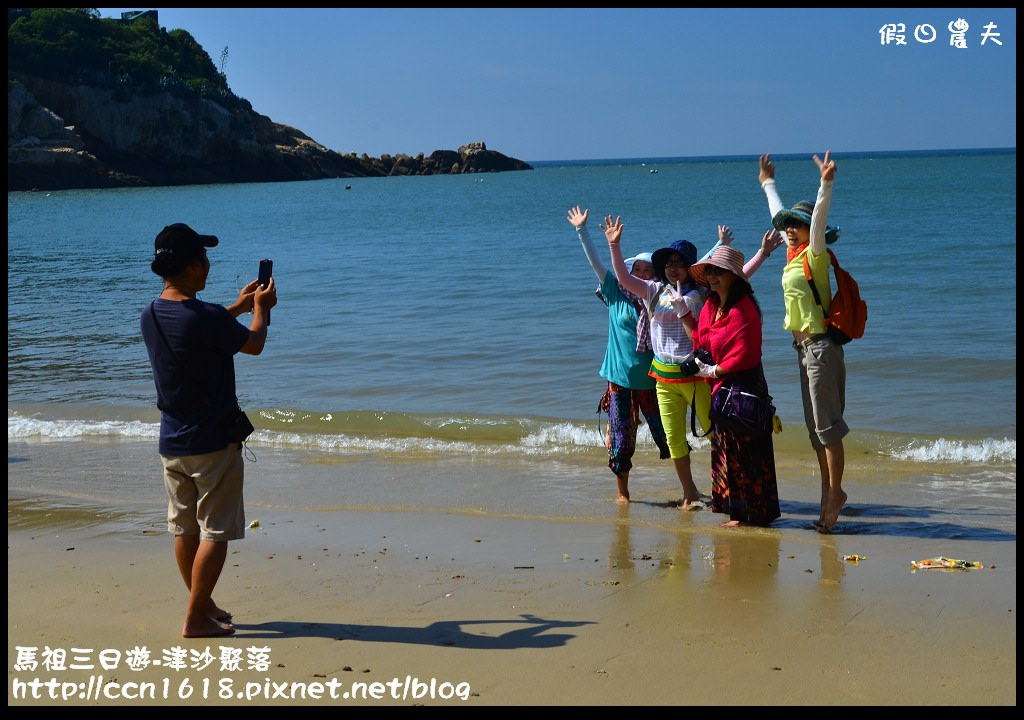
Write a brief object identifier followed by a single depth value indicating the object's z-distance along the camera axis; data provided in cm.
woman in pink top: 576
